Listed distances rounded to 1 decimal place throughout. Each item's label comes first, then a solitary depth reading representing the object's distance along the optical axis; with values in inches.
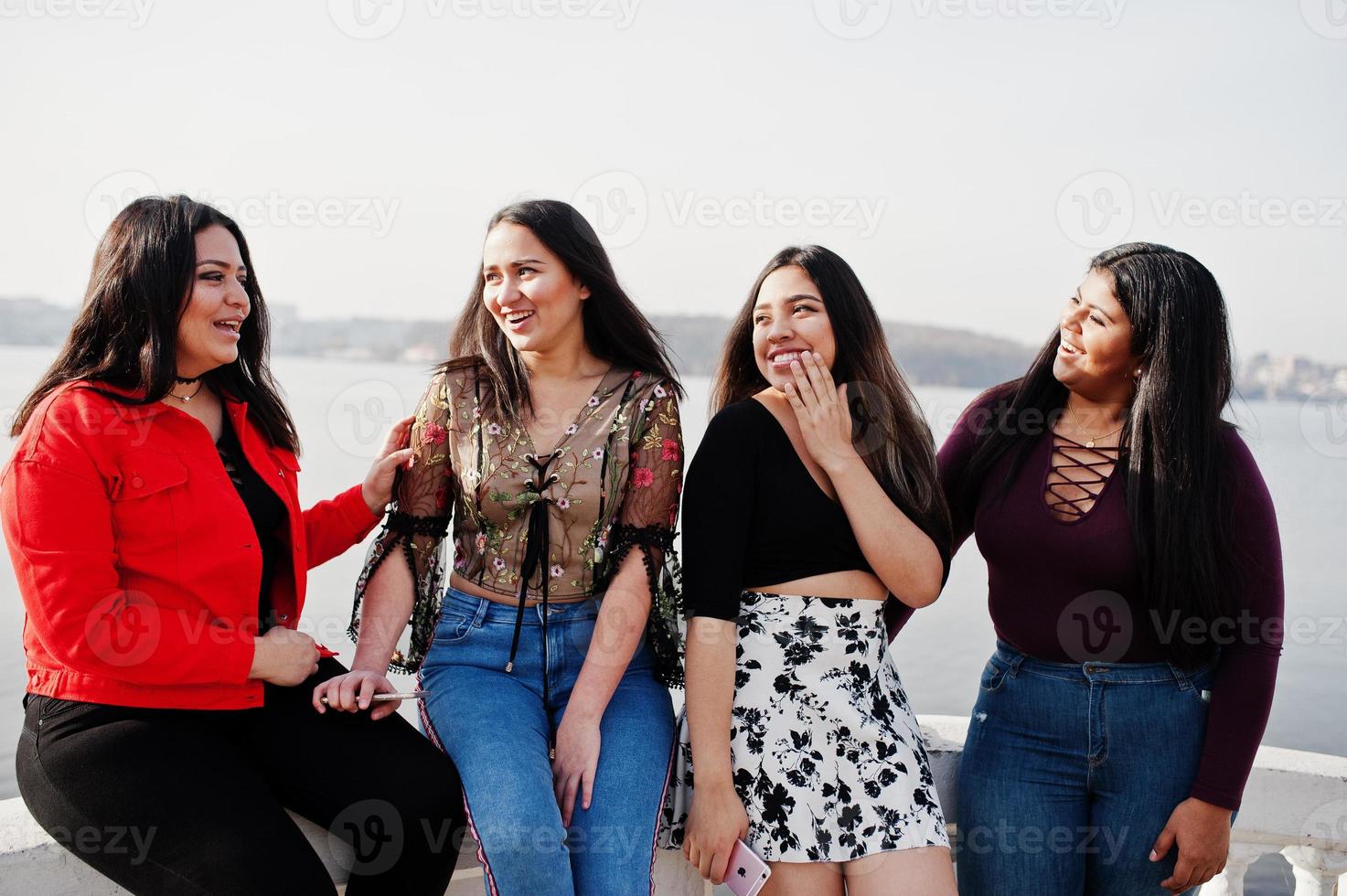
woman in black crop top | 77.9
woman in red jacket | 69.0
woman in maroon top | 82.4
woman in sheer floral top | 81.5
